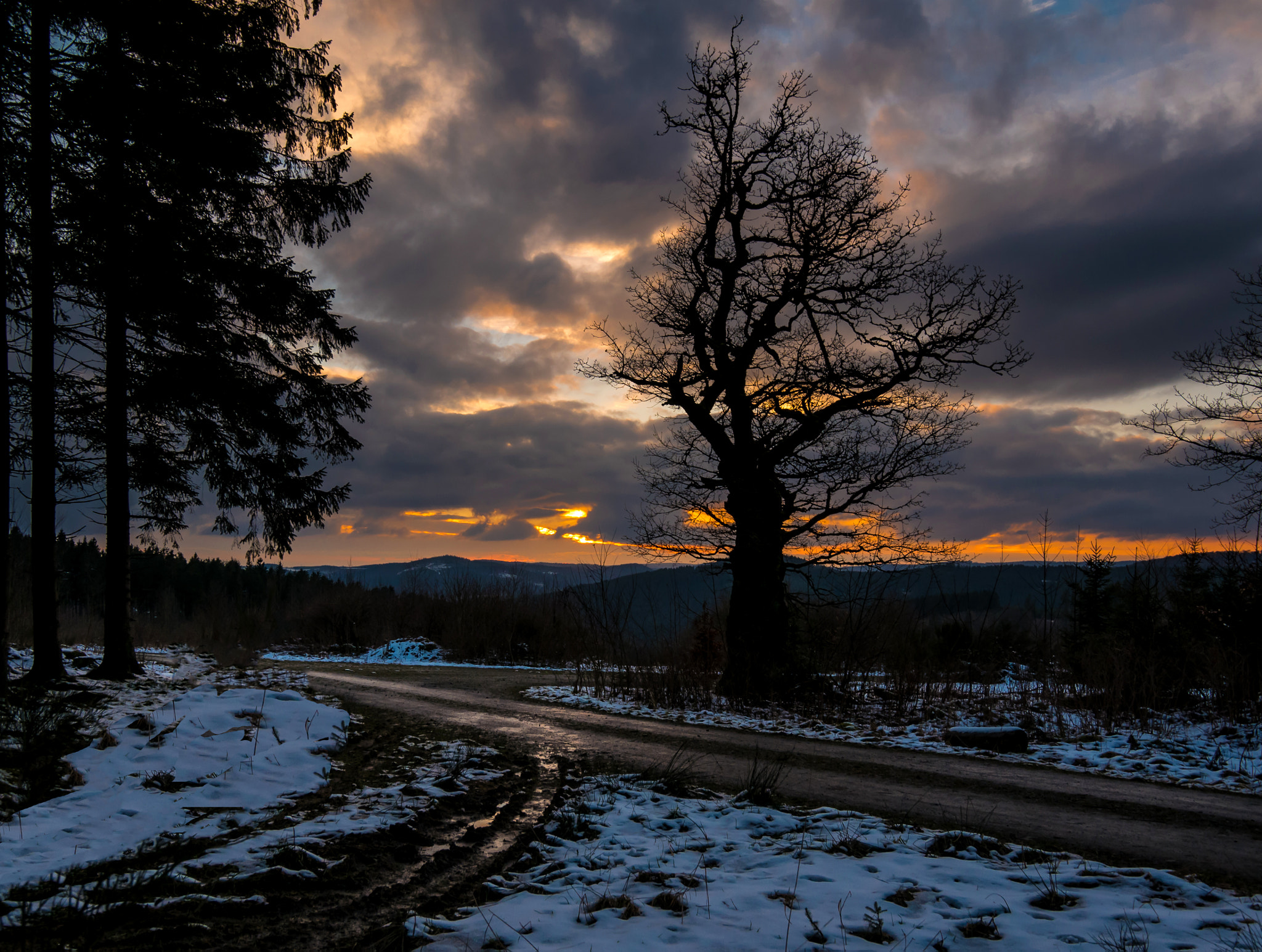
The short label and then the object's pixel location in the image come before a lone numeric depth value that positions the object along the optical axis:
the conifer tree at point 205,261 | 9.86
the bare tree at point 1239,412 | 12.61
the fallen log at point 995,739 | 8.26
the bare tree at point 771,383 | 12.33
